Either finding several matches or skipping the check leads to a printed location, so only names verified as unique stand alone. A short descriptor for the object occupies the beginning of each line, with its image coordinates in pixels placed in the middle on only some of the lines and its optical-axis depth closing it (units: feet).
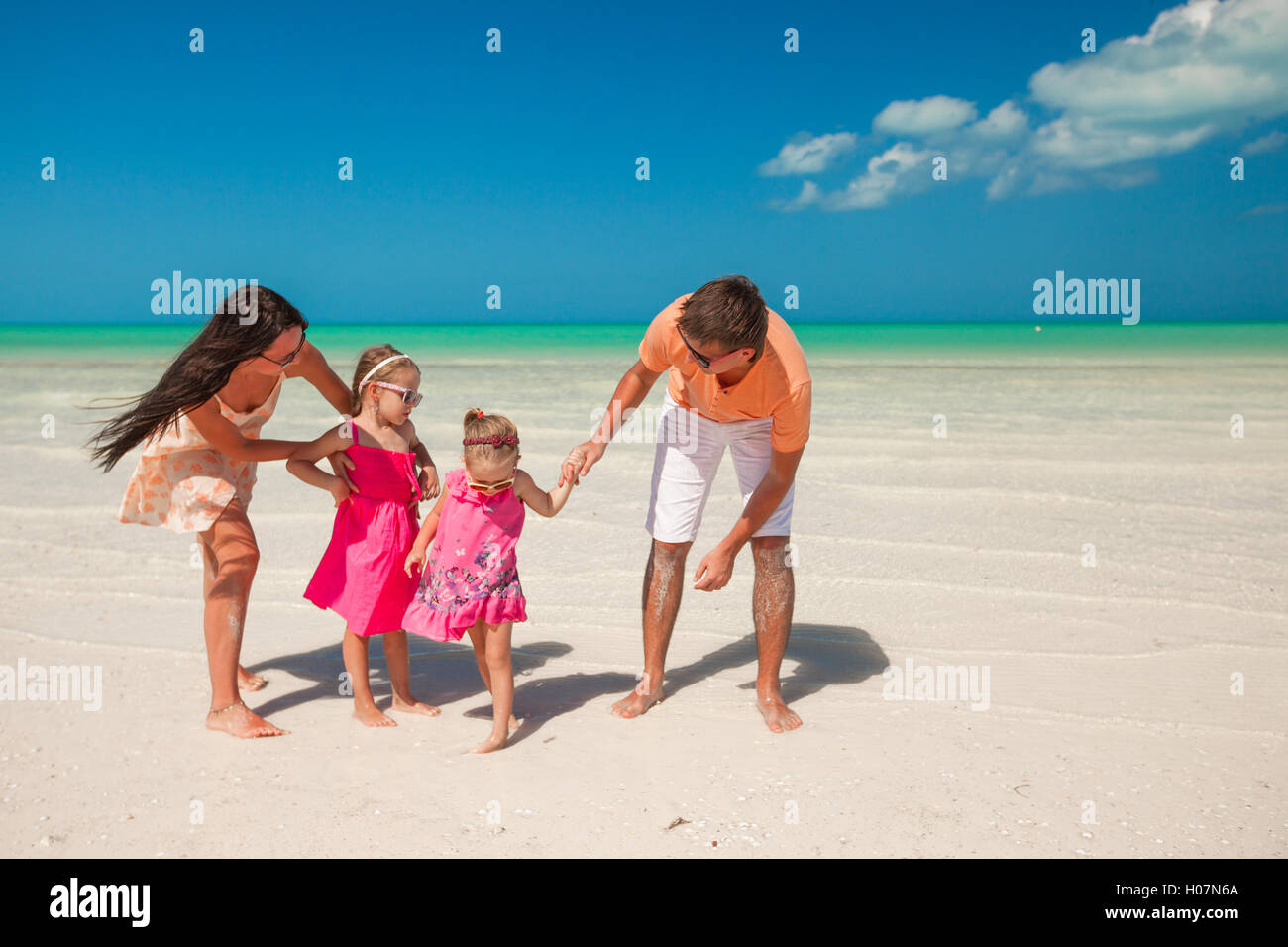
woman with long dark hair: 10.64
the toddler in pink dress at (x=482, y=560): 10.66
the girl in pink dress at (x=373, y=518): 11.25
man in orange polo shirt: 10.48
